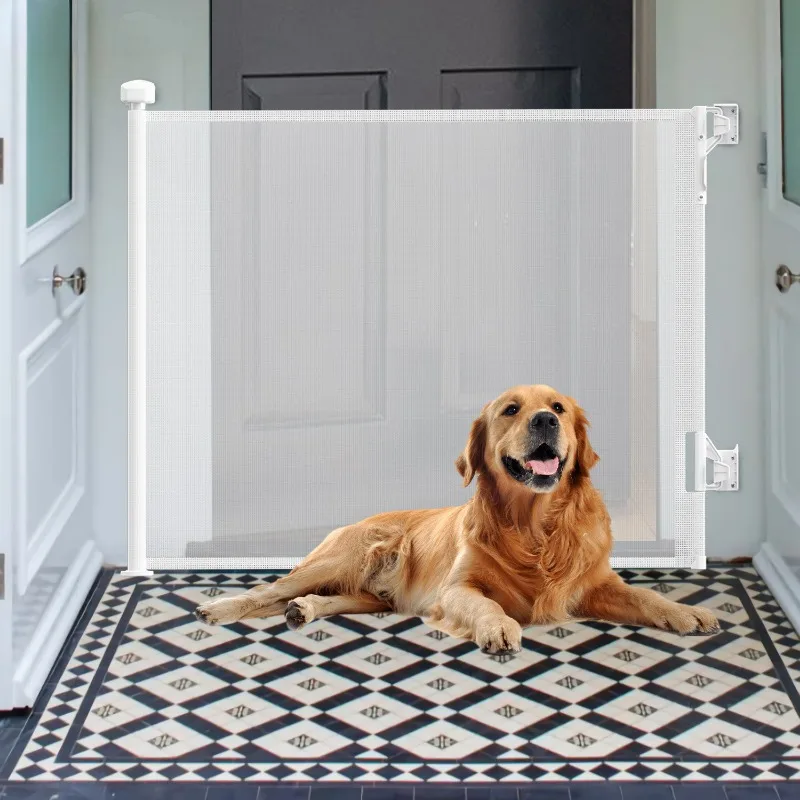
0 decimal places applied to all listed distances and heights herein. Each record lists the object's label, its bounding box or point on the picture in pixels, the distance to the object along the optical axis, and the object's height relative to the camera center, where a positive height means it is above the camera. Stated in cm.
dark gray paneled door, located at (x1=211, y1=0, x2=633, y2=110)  305 +75
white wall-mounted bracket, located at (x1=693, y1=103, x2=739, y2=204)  264 +53
